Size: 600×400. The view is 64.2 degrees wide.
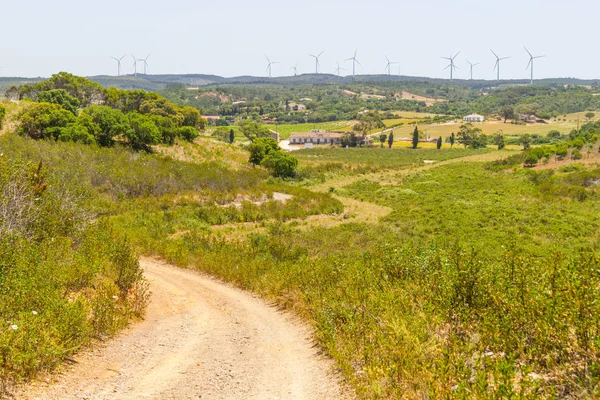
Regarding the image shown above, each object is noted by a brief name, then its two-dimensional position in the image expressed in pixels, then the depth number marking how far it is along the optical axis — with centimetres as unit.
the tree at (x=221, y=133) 12870
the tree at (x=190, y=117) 7594
